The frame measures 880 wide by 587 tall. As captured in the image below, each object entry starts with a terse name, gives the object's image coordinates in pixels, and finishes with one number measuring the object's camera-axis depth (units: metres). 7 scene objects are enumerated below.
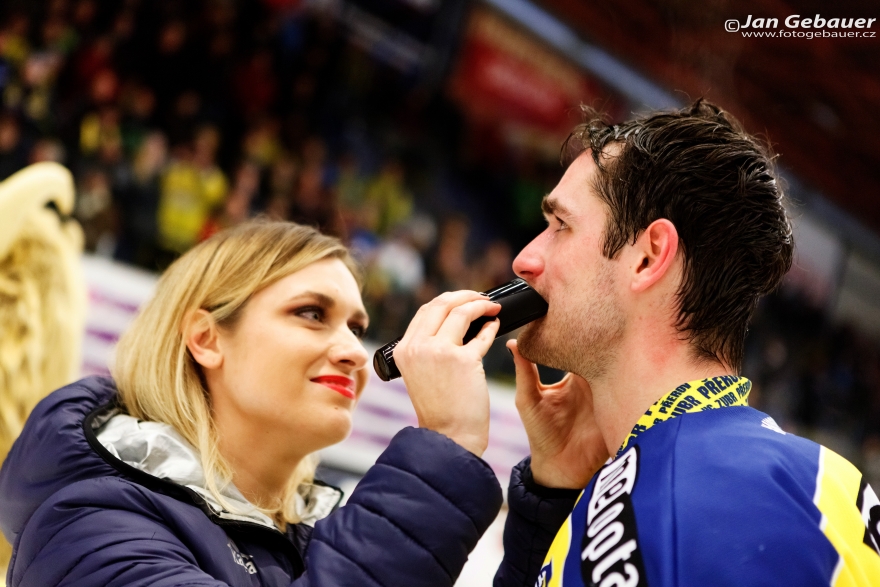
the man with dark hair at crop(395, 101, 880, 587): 1.04
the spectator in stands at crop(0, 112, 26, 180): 4.90
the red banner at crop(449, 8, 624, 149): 8.43
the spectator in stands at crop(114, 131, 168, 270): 5.36
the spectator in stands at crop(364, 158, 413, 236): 7.94
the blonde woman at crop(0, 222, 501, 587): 1.19
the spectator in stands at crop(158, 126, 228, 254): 5.62
